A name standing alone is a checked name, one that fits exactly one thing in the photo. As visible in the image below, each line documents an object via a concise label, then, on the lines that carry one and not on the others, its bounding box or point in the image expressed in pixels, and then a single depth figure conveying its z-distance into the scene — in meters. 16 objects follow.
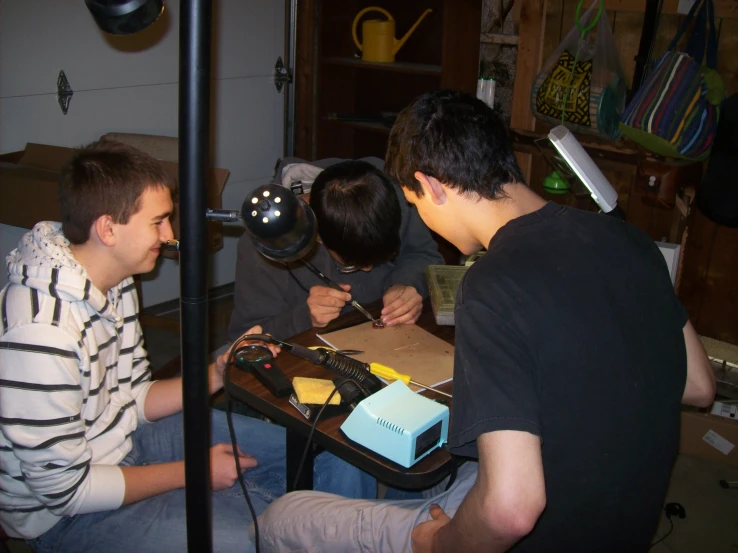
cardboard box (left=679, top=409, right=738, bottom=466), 2.38
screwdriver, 1.41
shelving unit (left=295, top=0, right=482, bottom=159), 3.37
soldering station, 0.84
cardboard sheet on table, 1.46
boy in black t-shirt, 0.93
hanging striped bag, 2.23
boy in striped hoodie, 1.22
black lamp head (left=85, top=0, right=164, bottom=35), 0.80
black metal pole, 0.71
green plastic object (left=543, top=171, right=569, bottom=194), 2.80
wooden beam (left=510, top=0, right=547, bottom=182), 2.88
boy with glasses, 1.66
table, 1.20
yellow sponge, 1.33
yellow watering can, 3.21
